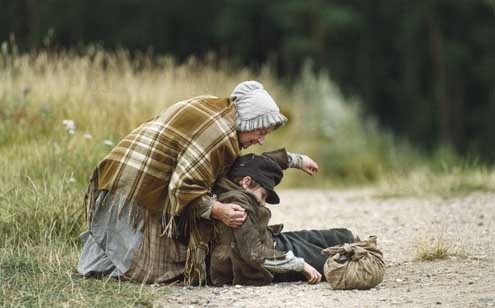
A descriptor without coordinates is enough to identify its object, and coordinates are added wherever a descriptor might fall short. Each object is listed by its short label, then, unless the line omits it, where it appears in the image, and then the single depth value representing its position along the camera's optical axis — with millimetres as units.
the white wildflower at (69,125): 14077
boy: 10305
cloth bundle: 10266
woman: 10172
